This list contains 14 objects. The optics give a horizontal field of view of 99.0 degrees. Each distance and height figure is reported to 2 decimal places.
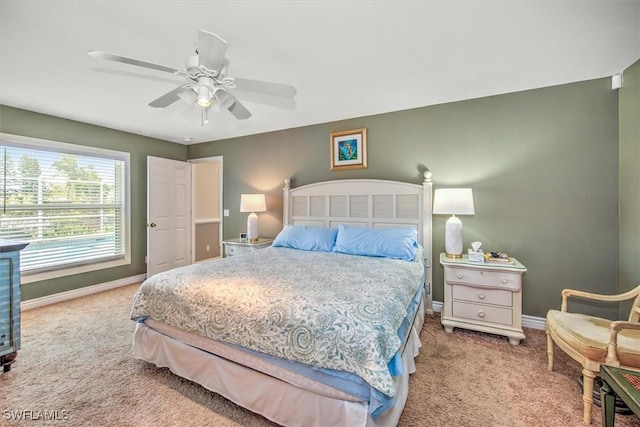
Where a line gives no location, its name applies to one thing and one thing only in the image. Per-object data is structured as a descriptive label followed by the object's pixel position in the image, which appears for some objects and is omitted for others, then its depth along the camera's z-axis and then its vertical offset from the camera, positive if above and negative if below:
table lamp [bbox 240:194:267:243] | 4.10 +0.07
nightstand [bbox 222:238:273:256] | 3.97 -0.49
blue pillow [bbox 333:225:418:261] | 2.75 -0.32
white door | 4.43 -0.02
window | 3.26 +0.11
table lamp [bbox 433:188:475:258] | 2.71 +0.03
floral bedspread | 1.33 -0.56
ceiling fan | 1.55 +0.90
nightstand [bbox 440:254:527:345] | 2.45 -0.80
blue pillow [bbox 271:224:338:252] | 3.20 -0.31
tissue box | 2.62 -0.43
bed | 1.33 -0.67
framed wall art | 3.63 +0.86
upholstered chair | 1.56 -0.79
